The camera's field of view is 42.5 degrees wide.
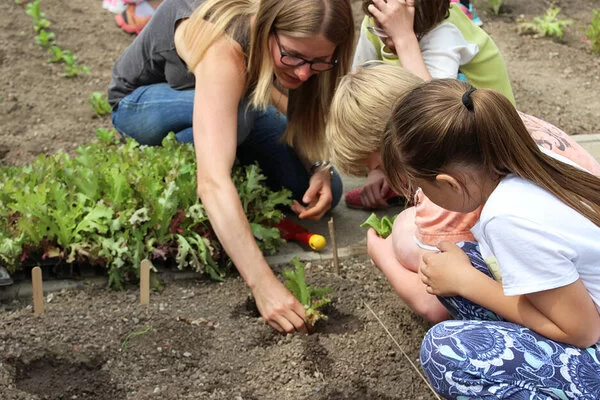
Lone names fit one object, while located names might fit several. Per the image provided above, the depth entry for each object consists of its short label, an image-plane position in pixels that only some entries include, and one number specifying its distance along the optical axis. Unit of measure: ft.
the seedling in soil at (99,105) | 16.08
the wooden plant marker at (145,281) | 9.72
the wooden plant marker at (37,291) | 9.33
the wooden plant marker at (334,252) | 10.40
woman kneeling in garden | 9.48
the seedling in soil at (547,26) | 21.02
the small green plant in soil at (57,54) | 18.66
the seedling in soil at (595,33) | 19.92
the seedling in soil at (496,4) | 22.03
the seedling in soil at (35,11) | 20.11
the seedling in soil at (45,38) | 19.22
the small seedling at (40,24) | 19.92
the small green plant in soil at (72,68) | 18.06
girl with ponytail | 6.29
